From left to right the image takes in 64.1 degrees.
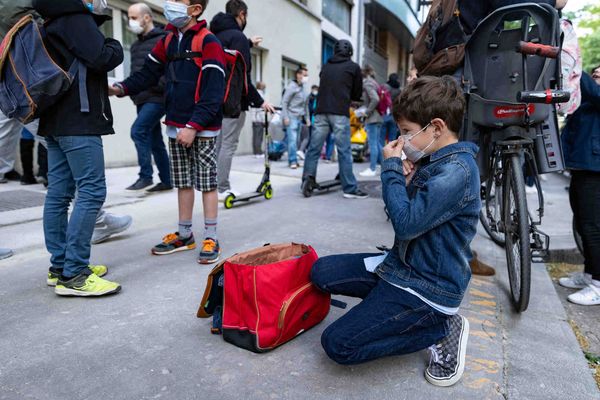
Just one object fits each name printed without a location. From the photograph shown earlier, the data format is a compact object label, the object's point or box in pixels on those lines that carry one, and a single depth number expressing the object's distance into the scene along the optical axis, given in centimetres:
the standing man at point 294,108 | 988
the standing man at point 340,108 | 608
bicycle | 259
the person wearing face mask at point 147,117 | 548
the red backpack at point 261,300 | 209
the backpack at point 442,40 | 297
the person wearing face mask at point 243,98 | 494
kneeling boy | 189
